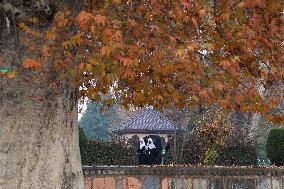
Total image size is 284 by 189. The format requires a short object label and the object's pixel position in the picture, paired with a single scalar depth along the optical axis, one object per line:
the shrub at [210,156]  19.94
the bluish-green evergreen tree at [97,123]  75.06
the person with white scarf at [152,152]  21.52
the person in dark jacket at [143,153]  21.42
